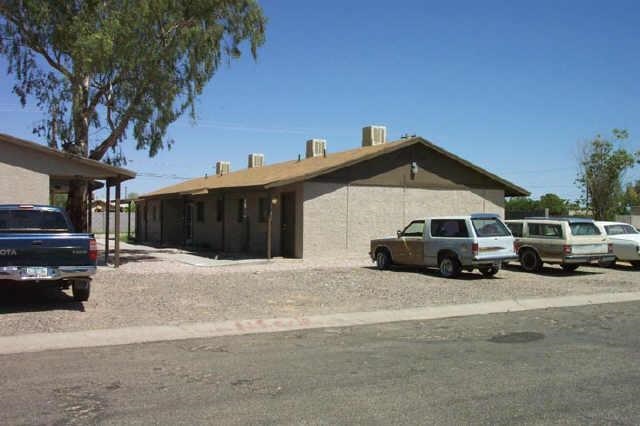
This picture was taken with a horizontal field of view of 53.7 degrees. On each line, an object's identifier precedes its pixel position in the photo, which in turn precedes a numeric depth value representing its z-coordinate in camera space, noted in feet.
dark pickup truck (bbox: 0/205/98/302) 33.35
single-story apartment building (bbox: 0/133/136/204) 53.01
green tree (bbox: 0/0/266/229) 58.70
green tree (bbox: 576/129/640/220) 113.60
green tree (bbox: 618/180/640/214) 147.17
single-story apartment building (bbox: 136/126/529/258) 71.82
